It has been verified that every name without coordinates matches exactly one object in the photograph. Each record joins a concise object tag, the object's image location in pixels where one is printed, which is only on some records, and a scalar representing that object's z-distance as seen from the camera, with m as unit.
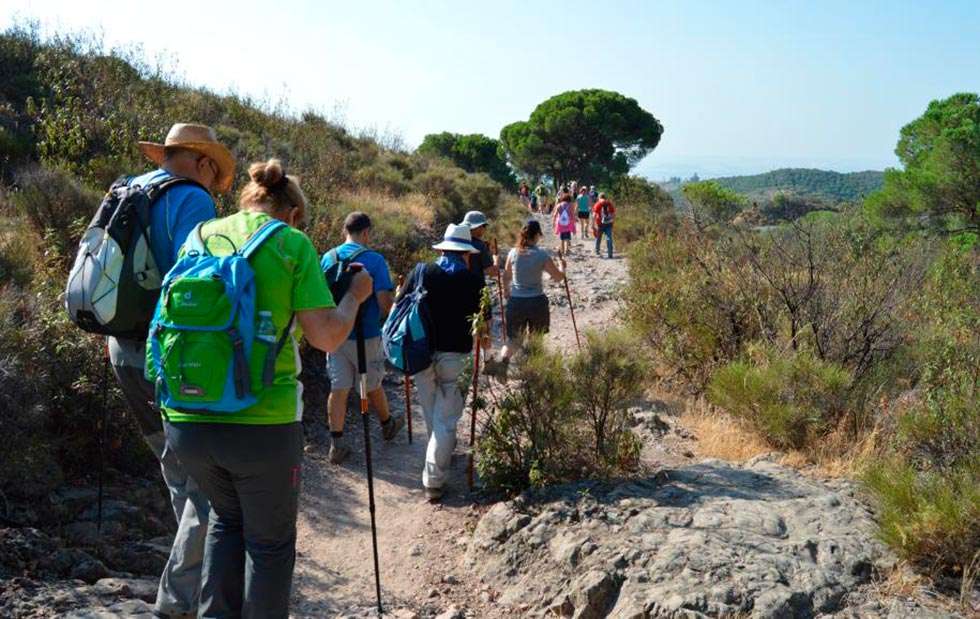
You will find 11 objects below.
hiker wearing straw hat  3.36
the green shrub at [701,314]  8.15
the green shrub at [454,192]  19.42
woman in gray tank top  7.84
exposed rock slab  3.95
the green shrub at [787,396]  6.10
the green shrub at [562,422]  5.42
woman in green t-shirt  2.81
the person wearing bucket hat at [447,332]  5.70
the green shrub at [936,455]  4.02
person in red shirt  17.91
